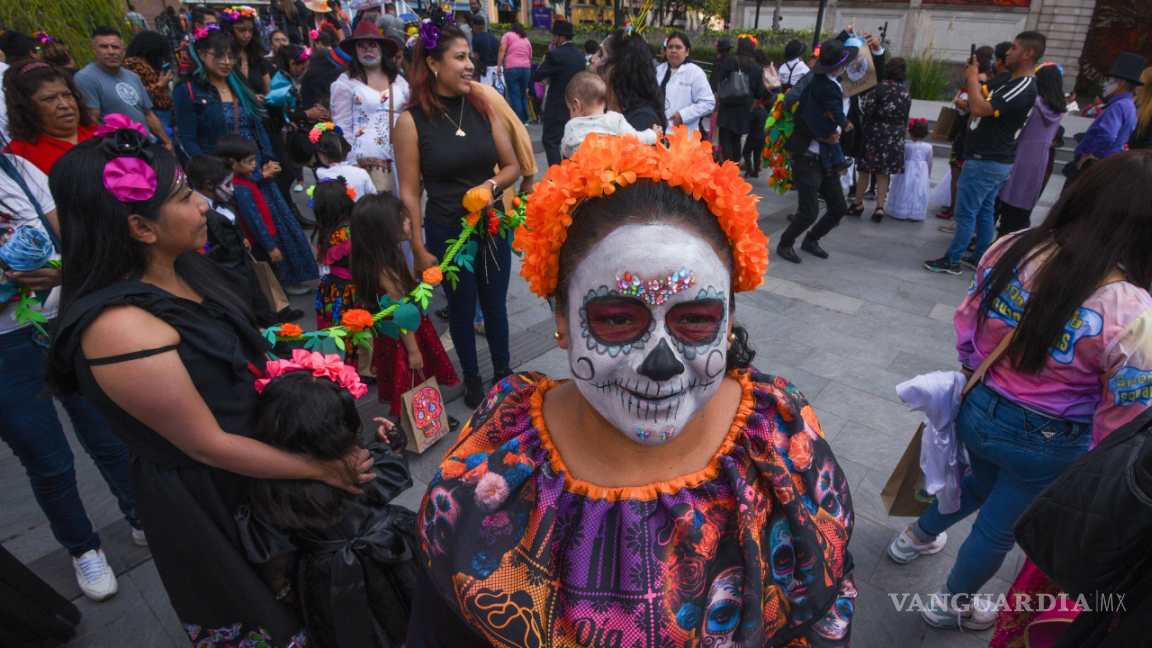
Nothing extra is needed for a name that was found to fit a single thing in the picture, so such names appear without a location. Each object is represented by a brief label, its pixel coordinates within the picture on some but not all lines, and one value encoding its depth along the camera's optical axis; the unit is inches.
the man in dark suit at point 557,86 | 300.4
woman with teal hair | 197.3
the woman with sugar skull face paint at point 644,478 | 47.6
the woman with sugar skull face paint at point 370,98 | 189.0
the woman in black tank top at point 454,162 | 124.2
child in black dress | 72.1
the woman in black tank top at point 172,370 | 59.1
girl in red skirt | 126.6
